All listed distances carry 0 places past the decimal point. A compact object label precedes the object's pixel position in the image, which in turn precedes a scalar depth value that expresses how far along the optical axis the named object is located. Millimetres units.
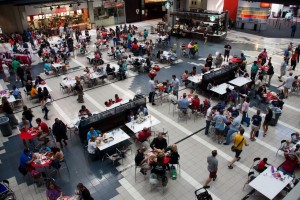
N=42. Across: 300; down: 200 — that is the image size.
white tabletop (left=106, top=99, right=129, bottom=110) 12996
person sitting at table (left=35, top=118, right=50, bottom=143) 11295
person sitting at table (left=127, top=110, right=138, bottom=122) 11742
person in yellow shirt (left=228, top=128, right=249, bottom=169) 9695
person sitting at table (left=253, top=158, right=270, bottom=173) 8921
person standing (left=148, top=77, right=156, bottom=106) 14477
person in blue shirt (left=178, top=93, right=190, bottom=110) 12805
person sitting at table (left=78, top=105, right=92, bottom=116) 12344
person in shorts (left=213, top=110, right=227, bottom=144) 11086
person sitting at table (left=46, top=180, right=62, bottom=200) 7815
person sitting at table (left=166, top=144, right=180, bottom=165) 9188
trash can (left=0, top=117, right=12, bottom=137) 12133
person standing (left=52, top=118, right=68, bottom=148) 10867
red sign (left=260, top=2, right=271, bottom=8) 28905
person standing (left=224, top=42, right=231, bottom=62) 20394
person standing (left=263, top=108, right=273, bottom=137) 11453
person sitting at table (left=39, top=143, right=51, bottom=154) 10039
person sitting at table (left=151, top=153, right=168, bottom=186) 8906
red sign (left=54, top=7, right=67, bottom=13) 30666
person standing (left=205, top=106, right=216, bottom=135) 11642
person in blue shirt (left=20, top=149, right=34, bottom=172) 9280
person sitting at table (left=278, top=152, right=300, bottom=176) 9086
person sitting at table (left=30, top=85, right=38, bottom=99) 15070
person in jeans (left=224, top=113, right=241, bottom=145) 10781
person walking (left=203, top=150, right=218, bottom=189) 8711
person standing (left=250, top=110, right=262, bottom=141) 11234
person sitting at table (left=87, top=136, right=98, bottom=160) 10142
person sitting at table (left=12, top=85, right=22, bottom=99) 14672
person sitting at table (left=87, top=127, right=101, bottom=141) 10491
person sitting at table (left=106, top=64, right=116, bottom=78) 17742
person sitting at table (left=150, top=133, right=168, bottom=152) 10039
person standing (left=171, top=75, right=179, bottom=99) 14656
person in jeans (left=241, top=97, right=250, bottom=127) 12141
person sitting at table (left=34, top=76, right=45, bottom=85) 15663
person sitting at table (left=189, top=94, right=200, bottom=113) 12953
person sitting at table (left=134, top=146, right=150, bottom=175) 9273
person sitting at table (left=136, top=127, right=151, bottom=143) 10734
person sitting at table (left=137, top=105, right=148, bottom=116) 12124
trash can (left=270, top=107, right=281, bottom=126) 12352
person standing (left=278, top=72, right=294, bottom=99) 14717
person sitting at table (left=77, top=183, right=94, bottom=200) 7730
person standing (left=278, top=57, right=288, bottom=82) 16917
